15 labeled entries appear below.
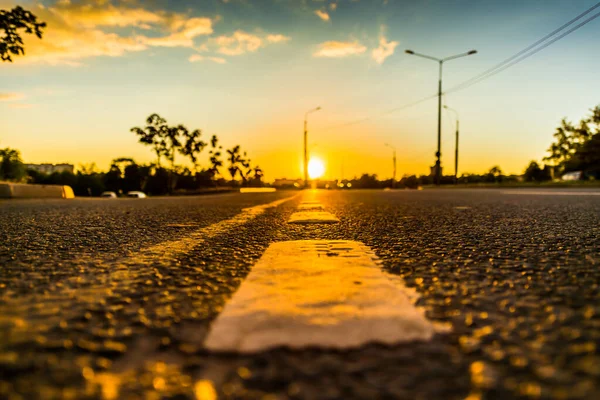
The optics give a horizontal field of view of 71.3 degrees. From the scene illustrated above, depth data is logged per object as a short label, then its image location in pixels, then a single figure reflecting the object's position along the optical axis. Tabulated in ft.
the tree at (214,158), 233.35
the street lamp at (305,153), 122.94
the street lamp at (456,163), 119.87
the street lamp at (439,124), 96.53
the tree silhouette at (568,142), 144.13
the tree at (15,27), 21.45
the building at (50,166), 422.82
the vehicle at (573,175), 171.19
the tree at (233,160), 282.97
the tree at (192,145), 176.96
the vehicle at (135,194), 158.56
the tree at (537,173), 196.44
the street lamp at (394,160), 223.92
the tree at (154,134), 166.91
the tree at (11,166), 172.76
